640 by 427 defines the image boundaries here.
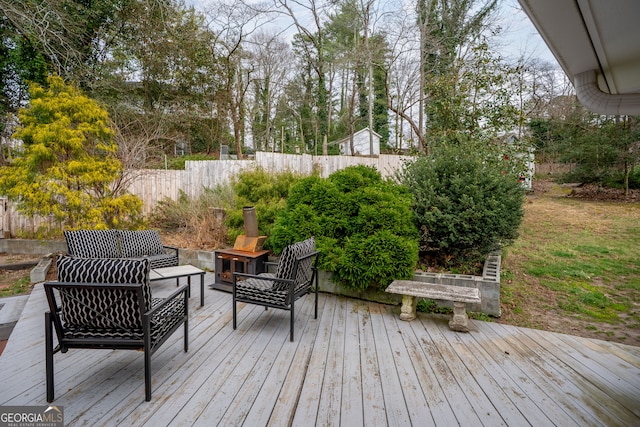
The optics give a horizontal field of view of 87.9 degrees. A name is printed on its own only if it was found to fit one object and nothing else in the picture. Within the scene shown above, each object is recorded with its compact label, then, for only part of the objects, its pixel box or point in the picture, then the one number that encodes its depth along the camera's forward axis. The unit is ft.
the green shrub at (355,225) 13.11
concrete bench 11.02
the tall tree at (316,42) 47.83
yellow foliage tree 16.37
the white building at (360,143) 67.42
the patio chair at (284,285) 10.37
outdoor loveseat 13.55
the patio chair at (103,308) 7.18
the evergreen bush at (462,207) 14.49
